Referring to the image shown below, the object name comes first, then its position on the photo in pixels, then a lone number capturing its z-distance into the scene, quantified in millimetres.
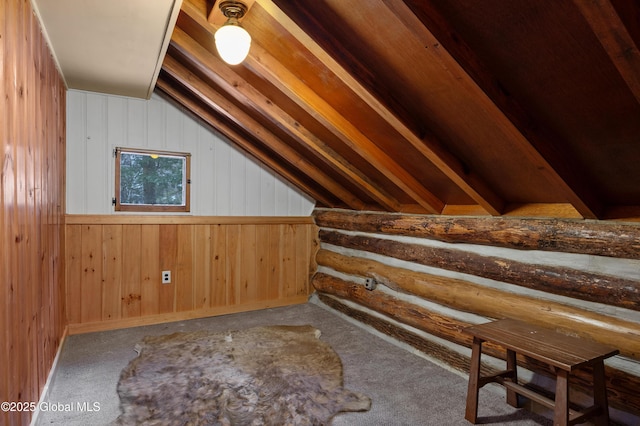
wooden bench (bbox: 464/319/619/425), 1784
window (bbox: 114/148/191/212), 3889
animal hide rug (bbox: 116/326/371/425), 2223
